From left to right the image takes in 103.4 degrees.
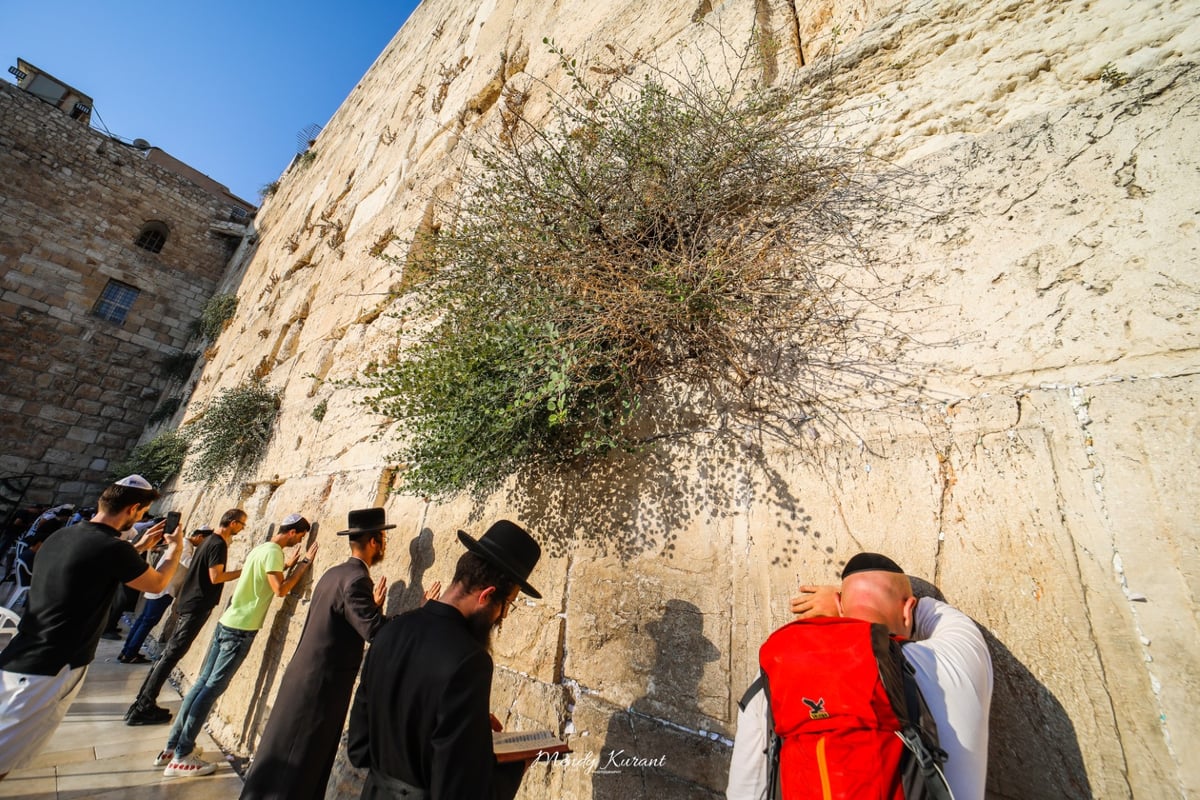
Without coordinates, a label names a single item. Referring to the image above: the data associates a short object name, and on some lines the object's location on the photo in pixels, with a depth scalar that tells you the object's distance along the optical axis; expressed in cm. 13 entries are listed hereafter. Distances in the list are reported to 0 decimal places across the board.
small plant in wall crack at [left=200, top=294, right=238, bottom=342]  1006
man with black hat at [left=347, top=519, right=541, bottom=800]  139
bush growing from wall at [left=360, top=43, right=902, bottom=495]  200
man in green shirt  310
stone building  902
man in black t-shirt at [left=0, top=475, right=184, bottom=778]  217
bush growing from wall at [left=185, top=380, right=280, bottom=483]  555
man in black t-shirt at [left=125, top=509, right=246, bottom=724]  368
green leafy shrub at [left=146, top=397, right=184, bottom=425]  976
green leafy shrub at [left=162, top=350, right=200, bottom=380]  1050
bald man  105
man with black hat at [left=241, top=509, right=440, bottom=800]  236
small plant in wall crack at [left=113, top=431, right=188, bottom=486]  741
